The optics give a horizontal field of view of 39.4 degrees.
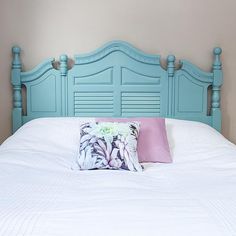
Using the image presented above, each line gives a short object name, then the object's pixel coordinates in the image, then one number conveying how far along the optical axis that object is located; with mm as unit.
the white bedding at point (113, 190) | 871
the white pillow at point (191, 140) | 1906
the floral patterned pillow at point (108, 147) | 1649
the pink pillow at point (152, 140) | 1855
